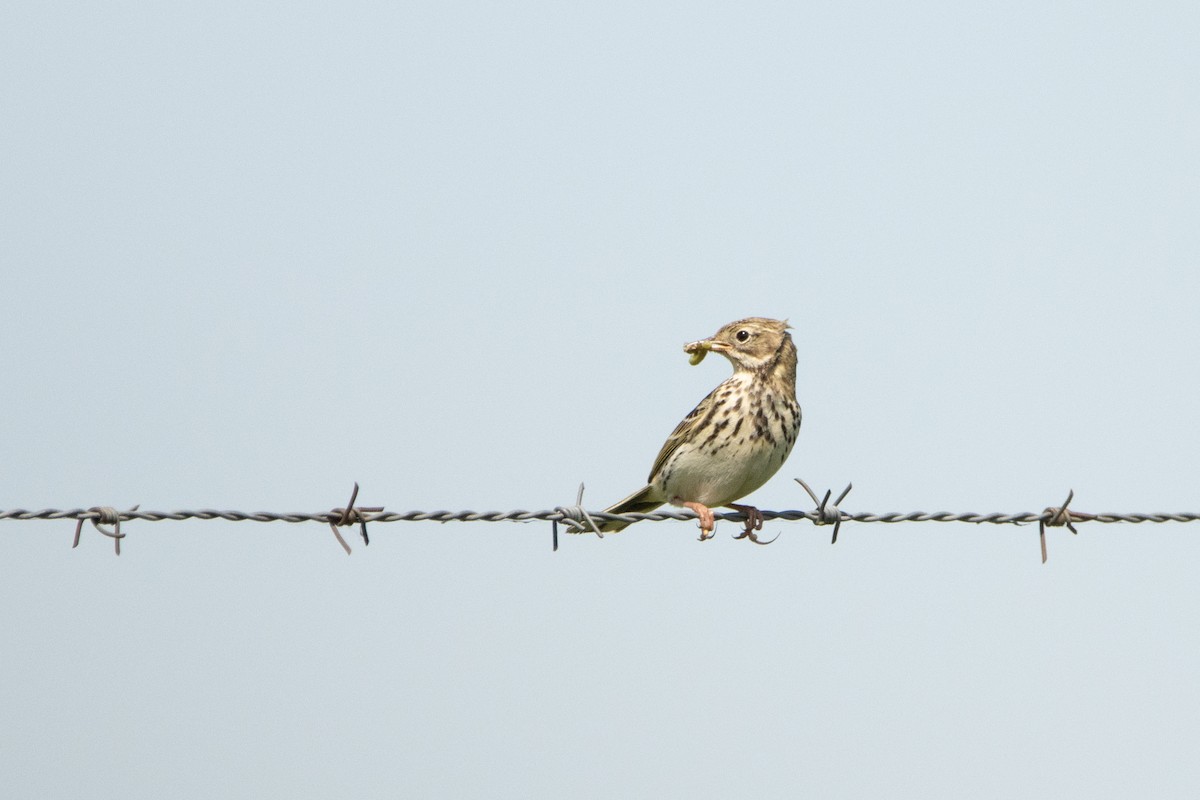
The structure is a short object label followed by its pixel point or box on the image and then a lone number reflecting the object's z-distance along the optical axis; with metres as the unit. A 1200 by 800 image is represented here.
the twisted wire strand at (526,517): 15.45
